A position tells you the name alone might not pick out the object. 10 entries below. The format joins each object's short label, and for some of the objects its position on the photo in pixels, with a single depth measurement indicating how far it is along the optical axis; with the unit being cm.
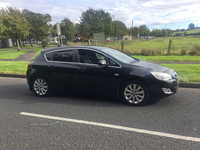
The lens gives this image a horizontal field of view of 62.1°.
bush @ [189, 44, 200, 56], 1549
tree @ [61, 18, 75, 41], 5325
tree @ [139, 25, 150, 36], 9410
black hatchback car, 446
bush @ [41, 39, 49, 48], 2948
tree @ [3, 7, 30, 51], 2942
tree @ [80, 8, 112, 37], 4197
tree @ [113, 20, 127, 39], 6562
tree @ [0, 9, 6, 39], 2517
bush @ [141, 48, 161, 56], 1689
